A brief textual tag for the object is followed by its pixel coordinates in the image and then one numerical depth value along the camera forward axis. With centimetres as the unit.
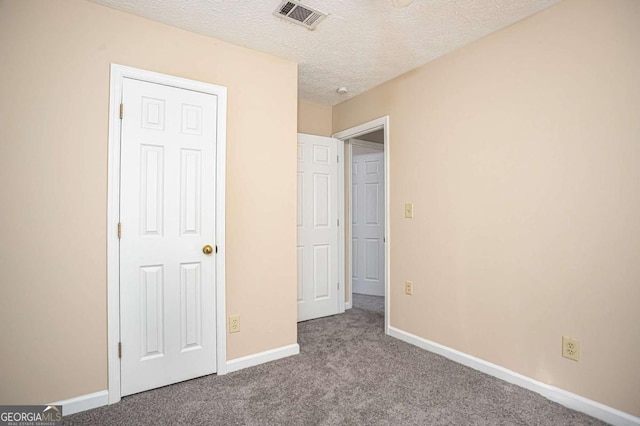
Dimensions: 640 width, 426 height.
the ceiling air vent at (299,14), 197
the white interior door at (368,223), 475
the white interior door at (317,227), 352
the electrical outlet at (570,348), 185
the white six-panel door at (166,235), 203
